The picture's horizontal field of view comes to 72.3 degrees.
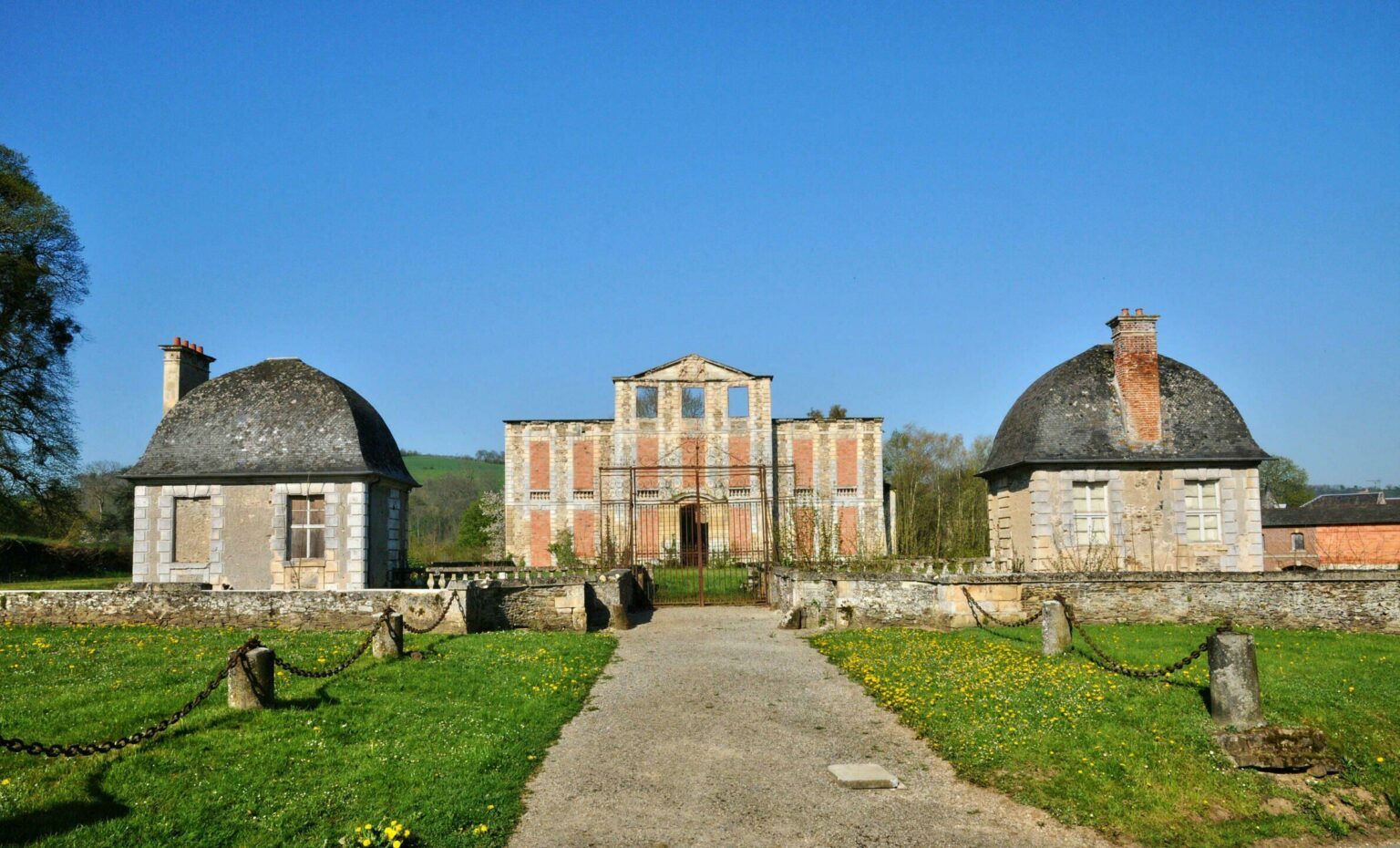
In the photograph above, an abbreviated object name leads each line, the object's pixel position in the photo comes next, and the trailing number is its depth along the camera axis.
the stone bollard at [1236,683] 8.02
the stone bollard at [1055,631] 11.50
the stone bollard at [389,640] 11.30
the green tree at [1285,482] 57.82
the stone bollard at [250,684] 8.23
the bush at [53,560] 30.11
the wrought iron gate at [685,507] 34.78
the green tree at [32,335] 25.39
